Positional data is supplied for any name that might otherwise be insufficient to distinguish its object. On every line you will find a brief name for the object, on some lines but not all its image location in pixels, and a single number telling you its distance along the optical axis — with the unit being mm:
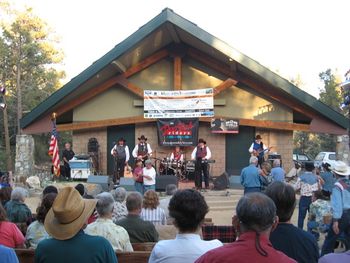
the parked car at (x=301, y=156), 25220
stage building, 15930
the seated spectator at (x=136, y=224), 4766
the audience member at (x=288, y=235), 2922
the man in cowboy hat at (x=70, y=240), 2801
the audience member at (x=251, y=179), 9922
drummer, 15485
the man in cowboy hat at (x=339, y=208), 6570
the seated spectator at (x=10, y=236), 3975
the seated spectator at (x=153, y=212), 6236
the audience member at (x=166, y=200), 7141
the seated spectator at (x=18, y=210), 5746
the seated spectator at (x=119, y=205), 6332
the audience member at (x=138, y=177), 12453
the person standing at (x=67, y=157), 15836
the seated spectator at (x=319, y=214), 7629
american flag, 15438
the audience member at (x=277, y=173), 10102
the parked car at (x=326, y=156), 24969
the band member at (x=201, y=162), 14118
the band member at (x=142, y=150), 15077
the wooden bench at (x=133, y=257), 3879
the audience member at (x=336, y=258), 2432
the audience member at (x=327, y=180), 8094
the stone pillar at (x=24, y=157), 15836
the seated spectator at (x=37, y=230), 4488
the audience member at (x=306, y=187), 8836
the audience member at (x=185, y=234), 2809
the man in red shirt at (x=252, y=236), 2127
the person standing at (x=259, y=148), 15055
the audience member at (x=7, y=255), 2463
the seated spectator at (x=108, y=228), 4137
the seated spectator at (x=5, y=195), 6416
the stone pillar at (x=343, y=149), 15406
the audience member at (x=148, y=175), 12062
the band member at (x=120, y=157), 15320
